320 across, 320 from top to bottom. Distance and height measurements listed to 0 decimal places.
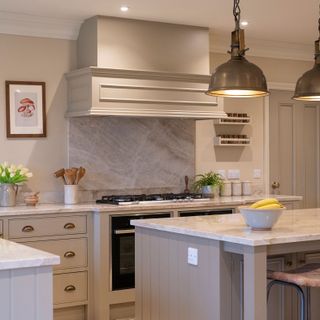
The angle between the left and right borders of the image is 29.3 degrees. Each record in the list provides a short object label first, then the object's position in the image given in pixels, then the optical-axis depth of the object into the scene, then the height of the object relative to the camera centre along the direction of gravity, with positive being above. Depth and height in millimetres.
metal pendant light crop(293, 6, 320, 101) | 3914 +543
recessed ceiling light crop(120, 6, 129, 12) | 5059 +1339
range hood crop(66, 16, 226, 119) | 5242 +857
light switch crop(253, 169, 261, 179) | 6656 -56
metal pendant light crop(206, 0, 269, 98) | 3498 +541
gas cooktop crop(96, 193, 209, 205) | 5247 -261
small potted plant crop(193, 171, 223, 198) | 5996 -151
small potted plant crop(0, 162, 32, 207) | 5051 -84
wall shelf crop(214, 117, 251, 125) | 6336 +502
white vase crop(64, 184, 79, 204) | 5320 -213
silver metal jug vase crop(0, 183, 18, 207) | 5066 -208
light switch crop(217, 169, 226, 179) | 6406 -46
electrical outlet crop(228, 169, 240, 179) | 6465 -57
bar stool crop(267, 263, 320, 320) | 3148 -578
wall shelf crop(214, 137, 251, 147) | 6312 +279
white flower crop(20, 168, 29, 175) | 5102 -10
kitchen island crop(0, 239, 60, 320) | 2428 -467
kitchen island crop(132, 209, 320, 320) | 3062 -518
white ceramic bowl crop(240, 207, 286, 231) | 3324 -265
